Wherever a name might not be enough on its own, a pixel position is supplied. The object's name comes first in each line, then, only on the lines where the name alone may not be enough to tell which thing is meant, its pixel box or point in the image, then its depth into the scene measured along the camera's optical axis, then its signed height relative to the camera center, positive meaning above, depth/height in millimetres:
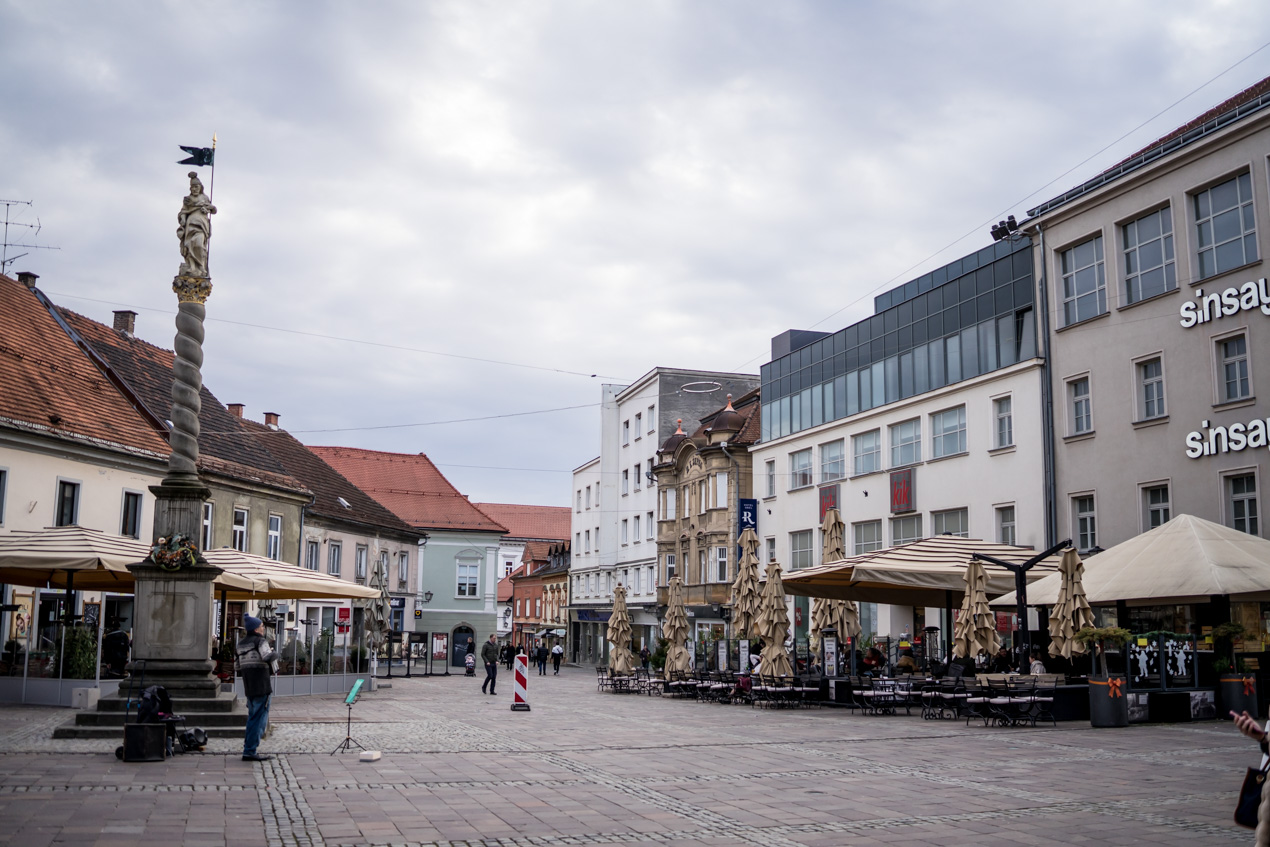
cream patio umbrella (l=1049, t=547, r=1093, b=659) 19812 -79
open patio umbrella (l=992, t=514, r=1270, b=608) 18922 +695
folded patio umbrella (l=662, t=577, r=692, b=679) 29641 -836
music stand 14853 -1830
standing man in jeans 13641 -1013
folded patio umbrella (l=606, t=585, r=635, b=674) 33250 -839
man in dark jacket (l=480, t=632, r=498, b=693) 31469 -1674
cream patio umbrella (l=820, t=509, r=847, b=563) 27484 +1580
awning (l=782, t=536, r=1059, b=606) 21828 +639
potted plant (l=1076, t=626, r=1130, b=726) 18594 -1460
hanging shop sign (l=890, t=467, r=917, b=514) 38656 +3801
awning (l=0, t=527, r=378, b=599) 20109 +598
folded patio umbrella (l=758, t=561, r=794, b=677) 24953 -346
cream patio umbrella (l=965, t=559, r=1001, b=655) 21047 -132
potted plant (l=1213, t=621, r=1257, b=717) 19427 -1124
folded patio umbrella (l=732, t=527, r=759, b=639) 26812 +223
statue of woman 18000 +5768
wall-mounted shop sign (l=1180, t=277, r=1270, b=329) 25594 +6921
